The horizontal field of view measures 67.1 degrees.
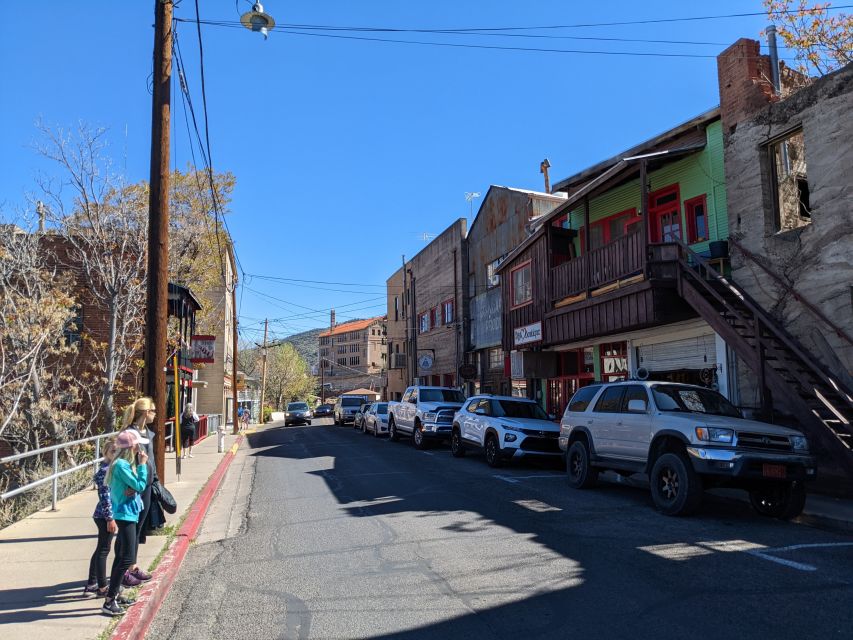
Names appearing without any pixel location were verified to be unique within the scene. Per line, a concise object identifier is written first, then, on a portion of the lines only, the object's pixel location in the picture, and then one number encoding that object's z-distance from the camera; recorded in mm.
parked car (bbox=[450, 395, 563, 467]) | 13953
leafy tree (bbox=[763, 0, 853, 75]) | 14625
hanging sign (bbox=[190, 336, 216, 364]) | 21922
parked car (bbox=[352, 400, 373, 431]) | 30216
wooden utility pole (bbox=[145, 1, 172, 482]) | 8523
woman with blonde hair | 5637
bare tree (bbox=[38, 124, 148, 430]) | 15672
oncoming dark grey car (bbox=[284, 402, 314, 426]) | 43156
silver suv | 8250
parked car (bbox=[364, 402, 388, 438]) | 25586
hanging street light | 10452
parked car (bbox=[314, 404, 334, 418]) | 57875
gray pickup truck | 19078
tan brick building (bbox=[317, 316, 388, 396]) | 117250
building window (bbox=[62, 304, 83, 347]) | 20439
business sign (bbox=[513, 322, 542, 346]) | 18688
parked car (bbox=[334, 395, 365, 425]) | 38906
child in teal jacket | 5055
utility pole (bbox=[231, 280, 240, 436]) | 31812
